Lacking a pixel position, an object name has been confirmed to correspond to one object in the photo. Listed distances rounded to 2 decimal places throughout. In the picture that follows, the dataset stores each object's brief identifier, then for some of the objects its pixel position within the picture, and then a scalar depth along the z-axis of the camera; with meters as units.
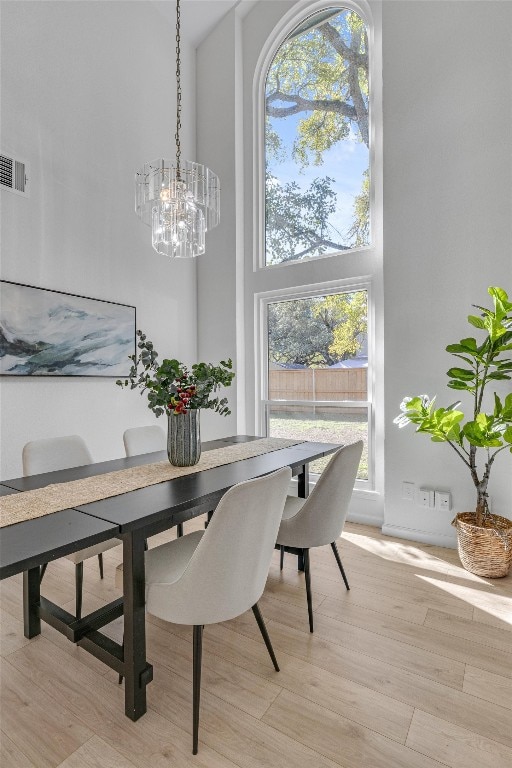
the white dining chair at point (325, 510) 1.90
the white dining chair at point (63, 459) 1.96
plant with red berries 2.02
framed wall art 2.78
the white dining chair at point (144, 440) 2.71
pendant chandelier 2.41
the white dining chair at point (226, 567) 1.28
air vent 2.75
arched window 3.56
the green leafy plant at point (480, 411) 2.35
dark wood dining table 1.15
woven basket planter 2.42
